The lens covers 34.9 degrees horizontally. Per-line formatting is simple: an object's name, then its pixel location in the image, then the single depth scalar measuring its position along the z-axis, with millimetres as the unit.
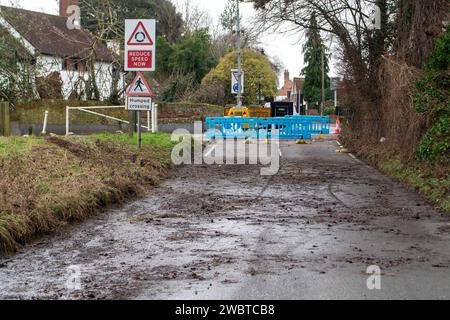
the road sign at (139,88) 19594
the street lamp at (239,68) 43419
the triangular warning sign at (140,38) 19703
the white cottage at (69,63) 38125
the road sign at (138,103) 19672
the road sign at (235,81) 44375
